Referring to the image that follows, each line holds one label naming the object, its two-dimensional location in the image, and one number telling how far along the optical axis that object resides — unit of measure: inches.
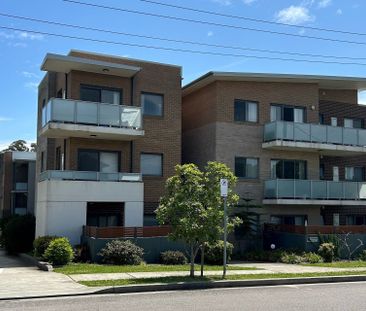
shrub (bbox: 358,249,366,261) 914.0
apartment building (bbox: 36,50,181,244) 844.0
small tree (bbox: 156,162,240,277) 584.1
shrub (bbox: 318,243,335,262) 886.4
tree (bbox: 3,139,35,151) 3417.8
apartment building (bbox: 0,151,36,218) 1628.9
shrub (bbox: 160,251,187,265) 776.3
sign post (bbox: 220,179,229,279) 582.6
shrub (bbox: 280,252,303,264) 861.2
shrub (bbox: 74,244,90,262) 764.0
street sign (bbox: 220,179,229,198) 582.6
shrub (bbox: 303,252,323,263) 868.0
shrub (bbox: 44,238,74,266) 711.7
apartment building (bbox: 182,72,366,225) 1030.4
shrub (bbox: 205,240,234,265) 780.6
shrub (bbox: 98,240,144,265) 737.6
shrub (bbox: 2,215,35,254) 924.0
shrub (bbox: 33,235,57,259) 760.3
